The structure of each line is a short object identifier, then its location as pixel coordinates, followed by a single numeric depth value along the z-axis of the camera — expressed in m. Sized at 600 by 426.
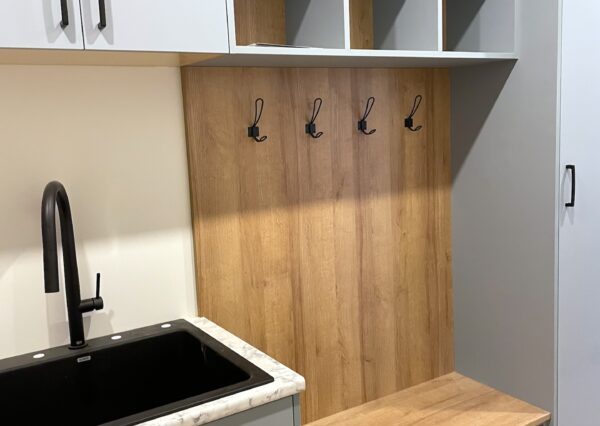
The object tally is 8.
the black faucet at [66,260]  1.36
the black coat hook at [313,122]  2.00
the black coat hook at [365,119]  2.11
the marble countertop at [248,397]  1.29
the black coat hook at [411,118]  2.22
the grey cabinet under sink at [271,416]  1.37
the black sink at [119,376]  1.53
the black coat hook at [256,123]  1.88
